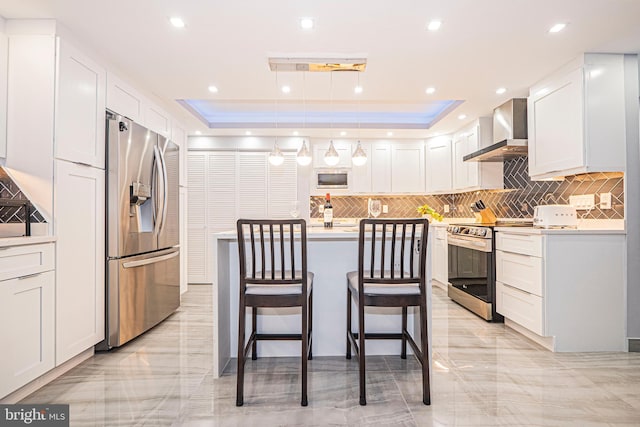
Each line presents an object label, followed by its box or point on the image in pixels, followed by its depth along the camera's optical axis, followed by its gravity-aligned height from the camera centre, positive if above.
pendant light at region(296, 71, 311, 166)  3.34 +0.58
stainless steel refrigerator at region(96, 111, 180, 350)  2.91 -0.13
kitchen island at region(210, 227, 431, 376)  2.78 -0.75
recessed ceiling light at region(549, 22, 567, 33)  2.46 +1.32
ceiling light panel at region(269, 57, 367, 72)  2.97 +1.28
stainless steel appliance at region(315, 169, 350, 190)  5.99 +0.64
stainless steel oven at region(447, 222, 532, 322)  3.71 -0.57
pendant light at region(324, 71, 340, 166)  3.38 +0.57
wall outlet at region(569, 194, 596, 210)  3.28 +0.15
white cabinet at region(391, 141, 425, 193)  6.04 +0.84
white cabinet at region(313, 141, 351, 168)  5.96 +1.05
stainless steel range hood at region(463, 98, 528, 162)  3.79 +0.97
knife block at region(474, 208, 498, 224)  4.90 +0.01
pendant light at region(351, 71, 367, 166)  3.44 +0.59
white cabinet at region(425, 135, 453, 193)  5.66 +0.85
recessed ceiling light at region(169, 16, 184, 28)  2.36 +1.30
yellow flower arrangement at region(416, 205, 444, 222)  5.80 +0.08
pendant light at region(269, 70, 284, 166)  3.46 +0.58
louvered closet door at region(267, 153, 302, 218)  5.70 +0.44
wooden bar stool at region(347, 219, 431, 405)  2.04 -0.44
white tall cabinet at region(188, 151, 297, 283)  5.61 +0.39
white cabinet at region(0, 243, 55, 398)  1.95 -0.58
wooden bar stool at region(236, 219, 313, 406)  2.05 -0.44
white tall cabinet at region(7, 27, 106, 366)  2.38 +0.43
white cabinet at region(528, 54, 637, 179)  2.91 +0.85
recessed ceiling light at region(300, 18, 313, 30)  2.40 +1.32
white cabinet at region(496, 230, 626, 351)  2.89 -0.59
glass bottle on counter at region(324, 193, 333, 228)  3.11 +0.00
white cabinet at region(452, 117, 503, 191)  4.73 +0.71
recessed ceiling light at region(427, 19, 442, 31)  2.42 +1.31
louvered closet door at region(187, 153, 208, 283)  5.59 +0.00
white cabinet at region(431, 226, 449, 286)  5.04 -0.57
